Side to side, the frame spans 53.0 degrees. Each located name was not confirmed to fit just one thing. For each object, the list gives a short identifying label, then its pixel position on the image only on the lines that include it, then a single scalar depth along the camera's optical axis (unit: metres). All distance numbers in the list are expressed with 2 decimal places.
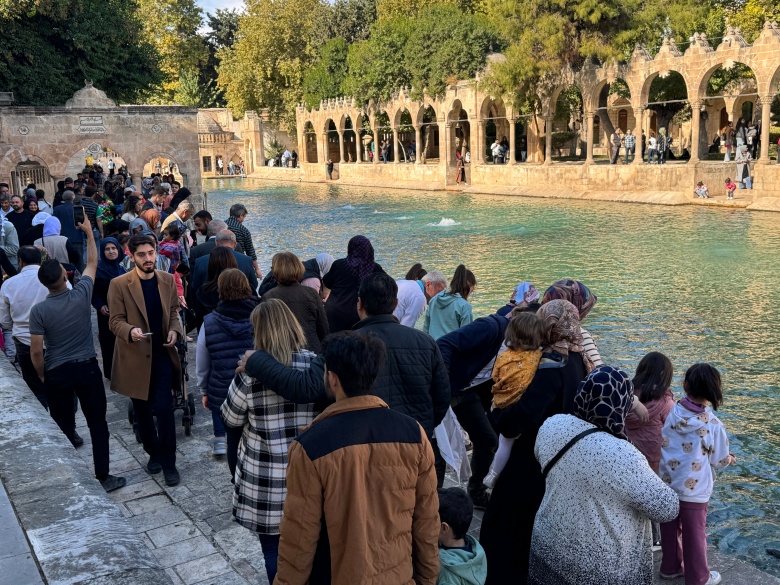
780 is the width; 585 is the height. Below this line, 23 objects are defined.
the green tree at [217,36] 68.38
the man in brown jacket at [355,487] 2.35
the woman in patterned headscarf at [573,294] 4.08
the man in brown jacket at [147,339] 4.78
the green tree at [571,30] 27.14
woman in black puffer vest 4.27
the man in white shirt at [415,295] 5.19
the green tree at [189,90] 59.56
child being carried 3.38
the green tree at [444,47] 33.03
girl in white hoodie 3.69
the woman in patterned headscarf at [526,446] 3.18
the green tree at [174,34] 59.78
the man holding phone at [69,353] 4.71
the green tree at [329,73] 46.69
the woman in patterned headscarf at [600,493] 2.56
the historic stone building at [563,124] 23.52
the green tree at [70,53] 22.69
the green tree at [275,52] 53.19
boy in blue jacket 2.73
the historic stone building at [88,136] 19.03
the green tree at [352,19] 52.00
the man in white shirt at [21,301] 5.55
